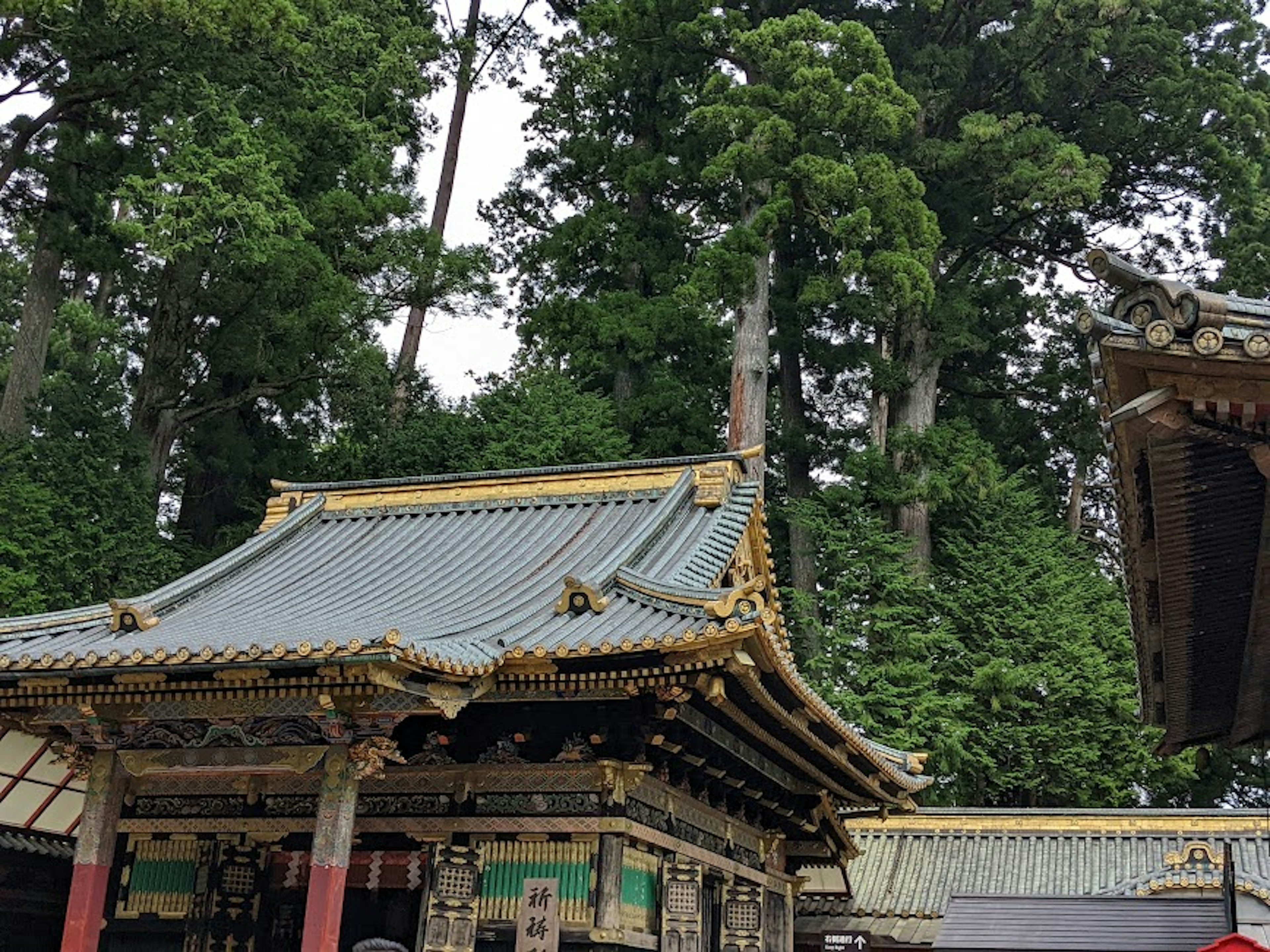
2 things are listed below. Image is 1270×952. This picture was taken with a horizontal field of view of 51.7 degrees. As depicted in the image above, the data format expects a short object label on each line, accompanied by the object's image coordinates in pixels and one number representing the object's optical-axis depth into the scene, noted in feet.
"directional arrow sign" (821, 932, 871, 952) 56.70
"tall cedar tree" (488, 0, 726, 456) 95.66
